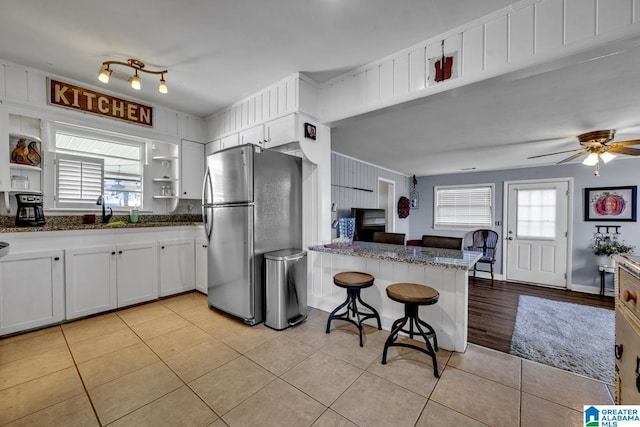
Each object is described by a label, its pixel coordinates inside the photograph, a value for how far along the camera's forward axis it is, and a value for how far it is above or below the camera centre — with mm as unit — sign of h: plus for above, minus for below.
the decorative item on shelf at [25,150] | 2551 +598
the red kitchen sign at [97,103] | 2689 +1236
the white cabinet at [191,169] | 3684 +605
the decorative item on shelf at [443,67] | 1907 +1097
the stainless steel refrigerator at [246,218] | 2512 -91
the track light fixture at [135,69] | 2191 +1345
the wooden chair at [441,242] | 2736 -357
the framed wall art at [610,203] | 4328 +145
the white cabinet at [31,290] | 2260 -766
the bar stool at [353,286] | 2191 -658
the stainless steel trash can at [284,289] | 2438 -783
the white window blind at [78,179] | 2833 +345
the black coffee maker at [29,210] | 2402 -15
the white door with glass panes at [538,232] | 4832 -421
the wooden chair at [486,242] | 5301 -694
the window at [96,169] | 2850 +498
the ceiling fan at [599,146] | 2910 +800
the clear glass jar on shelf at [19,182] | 2514 +264
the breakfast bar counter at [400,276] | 2094 -625
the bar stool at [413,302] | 1792 -648
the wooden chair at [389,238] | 3154 -356
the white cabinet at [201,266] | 3470 -785
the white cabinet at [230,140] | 3344 +943
